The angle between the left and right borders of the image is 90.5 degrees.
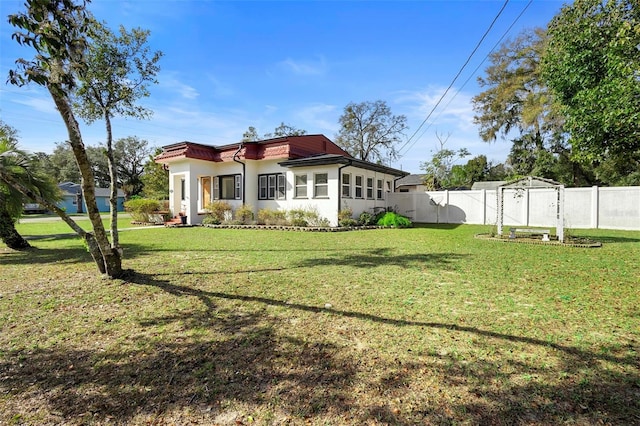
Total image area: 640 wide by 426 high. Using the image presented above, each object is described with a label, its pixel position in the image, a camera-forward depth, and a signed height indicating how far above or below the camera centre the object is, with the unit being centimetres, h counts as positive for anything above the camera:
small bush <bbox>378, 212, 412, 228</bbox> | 1612 -52
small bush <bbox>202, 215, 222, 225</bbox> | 1717 -56
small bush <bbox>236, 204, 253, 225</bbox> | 1662 -23
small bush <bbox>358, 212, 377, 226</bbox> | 1623 -42
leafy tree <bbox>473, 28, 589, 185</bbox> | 2542 +862
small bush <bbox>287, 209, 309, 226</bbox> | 1530 -31
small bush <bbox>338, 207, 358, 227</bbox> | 1505 -39
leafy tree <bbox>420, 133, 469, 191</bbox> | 3541 +499
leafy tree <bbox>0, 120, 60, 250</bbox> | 841 +67
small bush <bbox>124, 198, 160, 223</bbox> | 1897 +15
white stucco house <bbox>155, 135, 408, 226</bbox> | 1566 +183
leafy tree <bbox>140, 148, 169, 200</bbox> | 3088 +270
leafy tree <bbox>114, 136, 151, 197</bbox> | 4469 +735
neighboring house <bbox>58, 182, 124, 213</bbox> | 4059 +164
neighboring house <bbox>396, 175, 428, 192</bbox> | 4141 +355
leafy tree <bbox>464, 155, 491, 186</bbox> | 4021 +512
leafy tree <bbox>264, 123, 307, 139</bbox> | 4128 +1055
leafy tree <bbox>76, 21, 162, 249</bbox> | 749 +330
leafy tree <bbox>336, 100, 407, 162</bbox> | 3847 +1021
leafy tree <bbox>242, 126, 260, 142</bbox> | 4046 +984
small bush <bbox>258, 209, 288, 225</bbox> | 1581 -31
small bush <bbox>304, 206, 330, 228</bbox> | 1520 -40
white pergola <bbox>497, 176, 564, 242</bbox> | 991 +79
